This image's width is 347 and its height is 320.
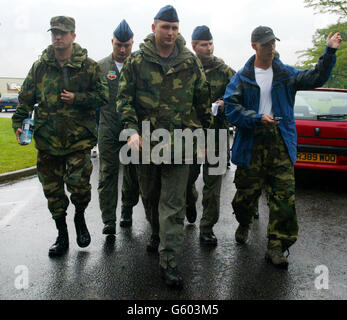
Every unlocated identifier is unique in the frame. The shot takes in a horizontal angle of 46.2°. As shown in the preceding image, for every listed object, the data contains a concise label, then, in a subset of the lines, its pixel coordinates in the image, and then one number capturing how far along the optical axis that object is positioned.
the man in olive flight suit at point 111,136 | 4.40
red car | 6.22
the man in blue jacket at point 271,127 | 3.58
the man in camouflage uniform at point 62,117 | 3.77
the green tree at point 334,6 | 28.88
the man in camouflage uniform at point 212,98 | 4.22
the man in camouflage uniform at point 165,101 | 3.25
